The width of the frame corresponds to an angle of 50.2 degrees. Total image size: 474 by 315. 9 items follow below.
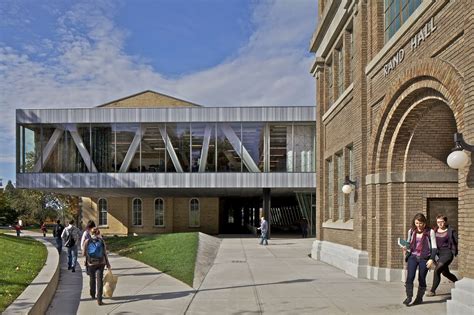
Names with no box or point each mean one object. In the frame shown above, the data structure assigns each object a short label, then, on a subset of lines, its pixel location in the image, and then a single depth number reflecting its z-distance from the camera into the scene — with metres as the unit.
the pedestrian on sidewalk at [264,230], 27.89
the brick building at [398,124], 8.05
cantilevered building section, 34.12
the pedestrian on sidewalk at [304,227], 36.29
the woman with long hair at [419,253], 9.24
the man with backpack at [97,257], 10.09
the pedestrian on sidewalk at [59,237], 20.98
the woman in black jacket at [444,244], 9.65
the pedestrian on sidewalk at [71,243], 15.88
